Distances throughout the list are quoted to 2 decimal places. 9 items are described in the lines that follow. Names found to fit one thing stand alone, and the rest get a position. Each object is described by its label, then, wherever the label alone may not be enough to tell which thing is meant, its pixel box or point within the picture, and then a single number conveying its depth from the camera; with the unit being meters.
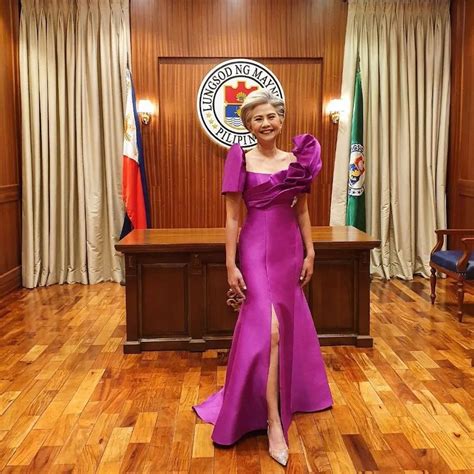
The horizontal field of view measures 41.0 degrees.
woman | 2.86
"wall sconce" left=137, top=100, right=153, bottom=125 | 6.61
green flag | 6.62
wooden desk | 4.31
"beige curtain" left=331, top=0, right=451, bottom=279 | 6.67
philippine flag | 6.45
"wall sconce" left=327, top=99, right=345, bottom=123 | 6.68
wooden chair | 5.00
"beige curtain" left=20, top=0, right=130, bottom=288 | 6.55
